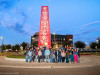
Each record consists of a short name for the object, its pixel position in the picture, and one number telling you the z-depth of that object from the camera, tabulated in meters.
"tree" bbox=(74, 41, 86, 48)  45.56
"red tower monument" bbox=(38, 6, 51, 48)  14.38
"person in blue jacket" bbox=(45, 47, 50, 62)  8.66
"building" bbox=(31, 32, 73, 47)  57.37
